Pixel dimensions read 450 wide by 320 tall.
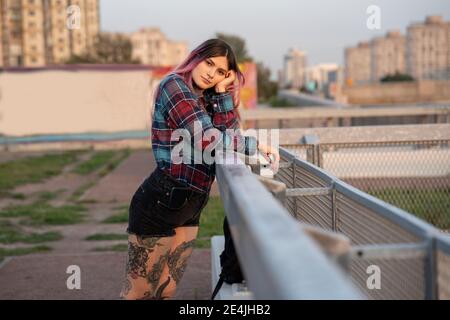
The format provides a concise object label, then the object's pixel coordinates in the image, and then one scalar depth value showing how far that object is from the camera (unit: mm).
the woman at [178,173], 3664
